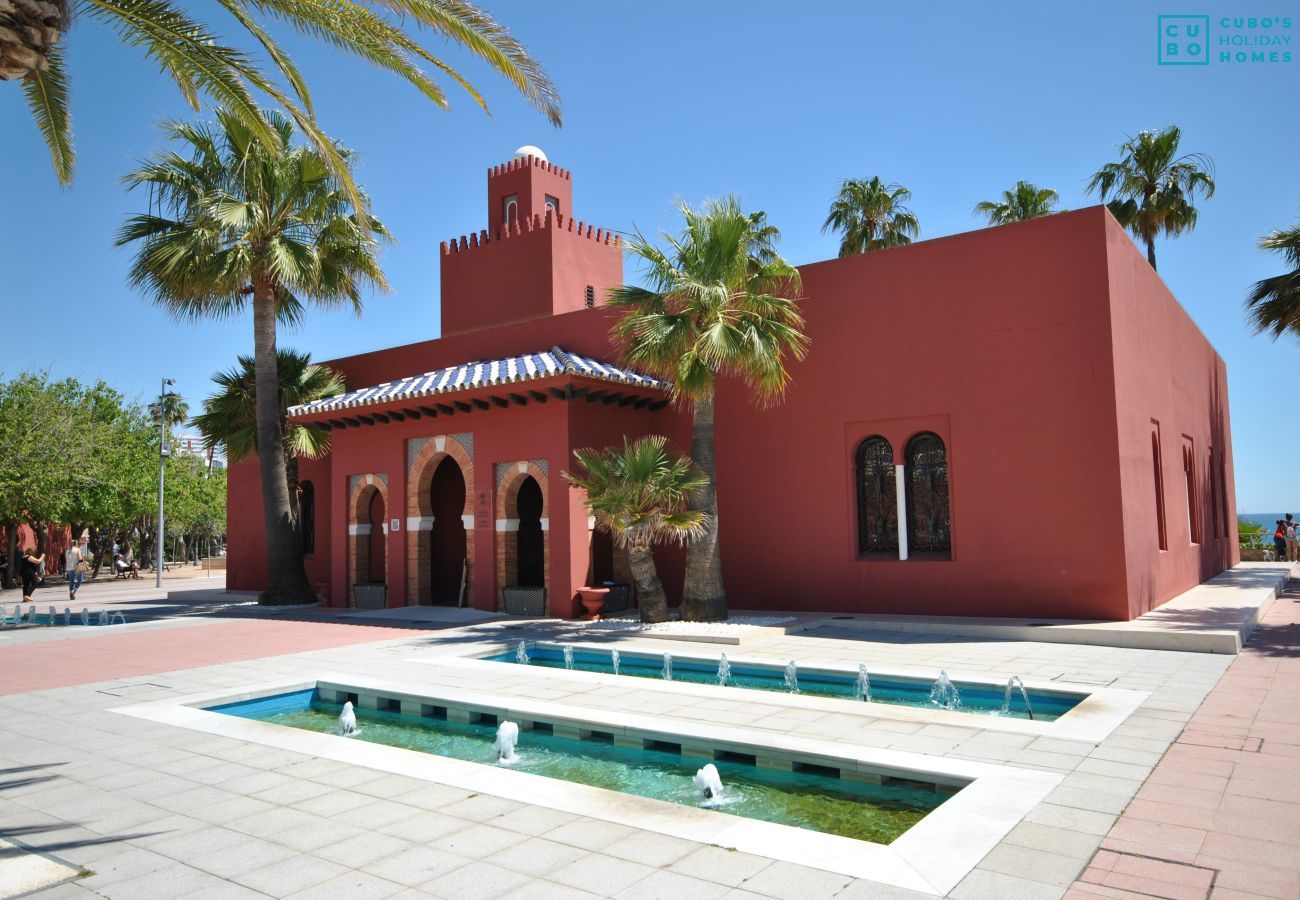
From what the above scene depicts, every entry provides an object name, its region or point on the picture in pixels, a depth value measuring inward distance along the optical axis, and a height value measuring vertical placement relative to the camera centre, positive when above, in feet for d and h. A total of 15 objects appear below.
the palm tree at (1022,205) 88.69 +30.36
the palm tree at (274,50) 19.26 +11.08
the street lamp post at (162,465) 95.81 +6.73
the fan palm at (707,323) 40.81 +9.00
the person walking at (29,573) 74.49 -3.59
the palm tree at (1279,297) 51.47 +12.15
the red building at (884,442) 40.45 +3.59
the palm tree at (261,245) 54.70 +18.18
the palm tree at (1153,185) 76.95 +27.78
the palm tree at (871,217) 88.74 +29.50
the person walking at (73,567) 80.38 -3.44
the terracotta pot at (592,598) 46.68 -4.44
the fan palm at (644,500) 41.29 +0.63
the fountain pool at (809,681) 25.70 -5.98
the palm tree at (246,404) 64.75 +8.89
